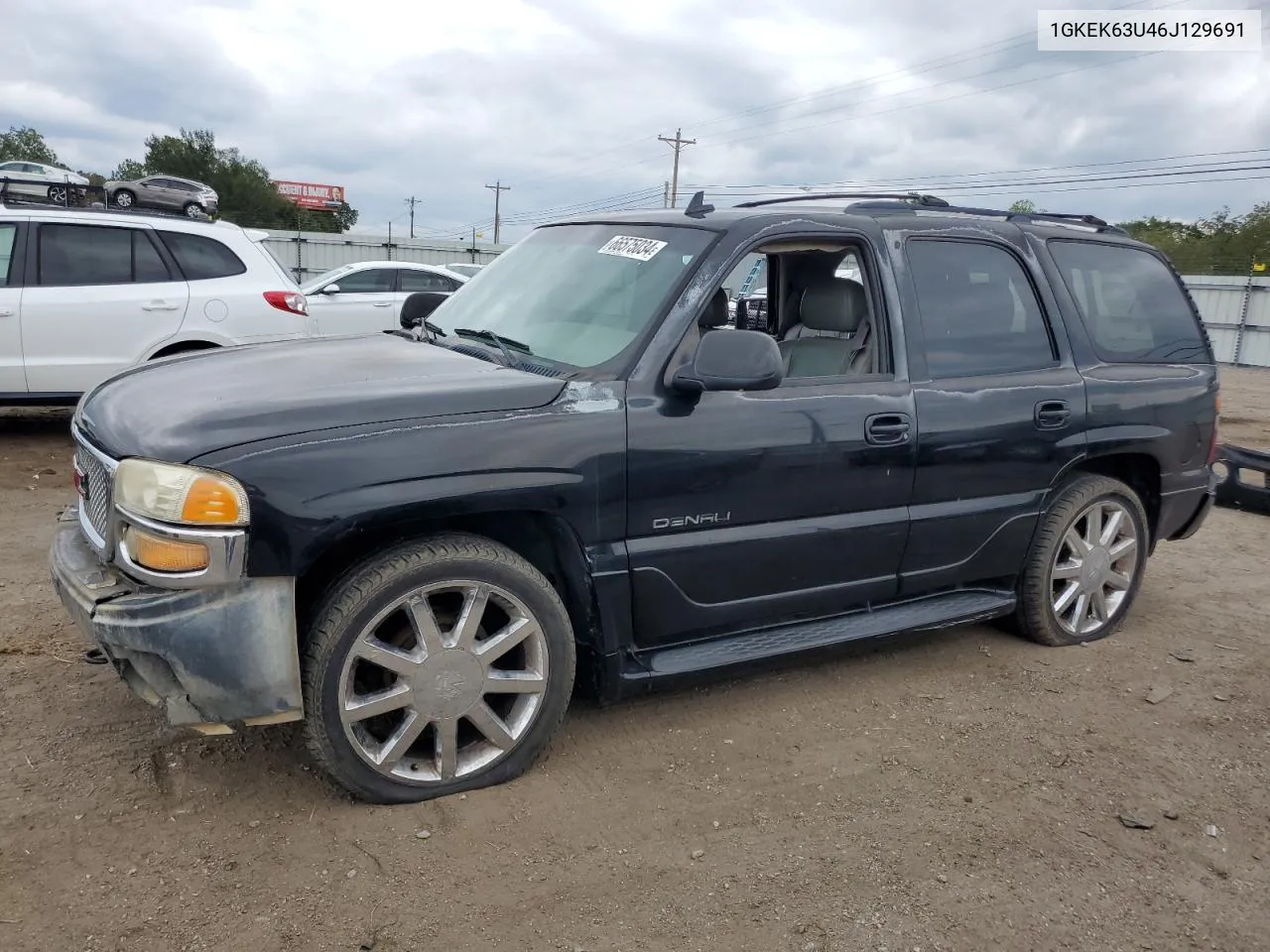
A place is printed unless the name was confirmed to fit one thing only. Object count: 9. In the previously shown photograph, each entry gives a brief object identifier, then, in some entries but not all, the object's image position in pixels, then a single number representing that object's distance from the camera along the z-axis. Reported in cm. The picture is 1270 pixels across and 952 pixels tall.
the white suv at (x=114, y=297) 721
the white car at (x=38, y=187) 807
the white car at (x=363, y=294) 1128
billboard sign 7925
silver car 2564
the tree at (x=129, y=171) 7106
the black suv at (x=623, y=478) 271
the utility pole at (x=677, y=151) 5362
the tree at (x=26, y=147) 7531
